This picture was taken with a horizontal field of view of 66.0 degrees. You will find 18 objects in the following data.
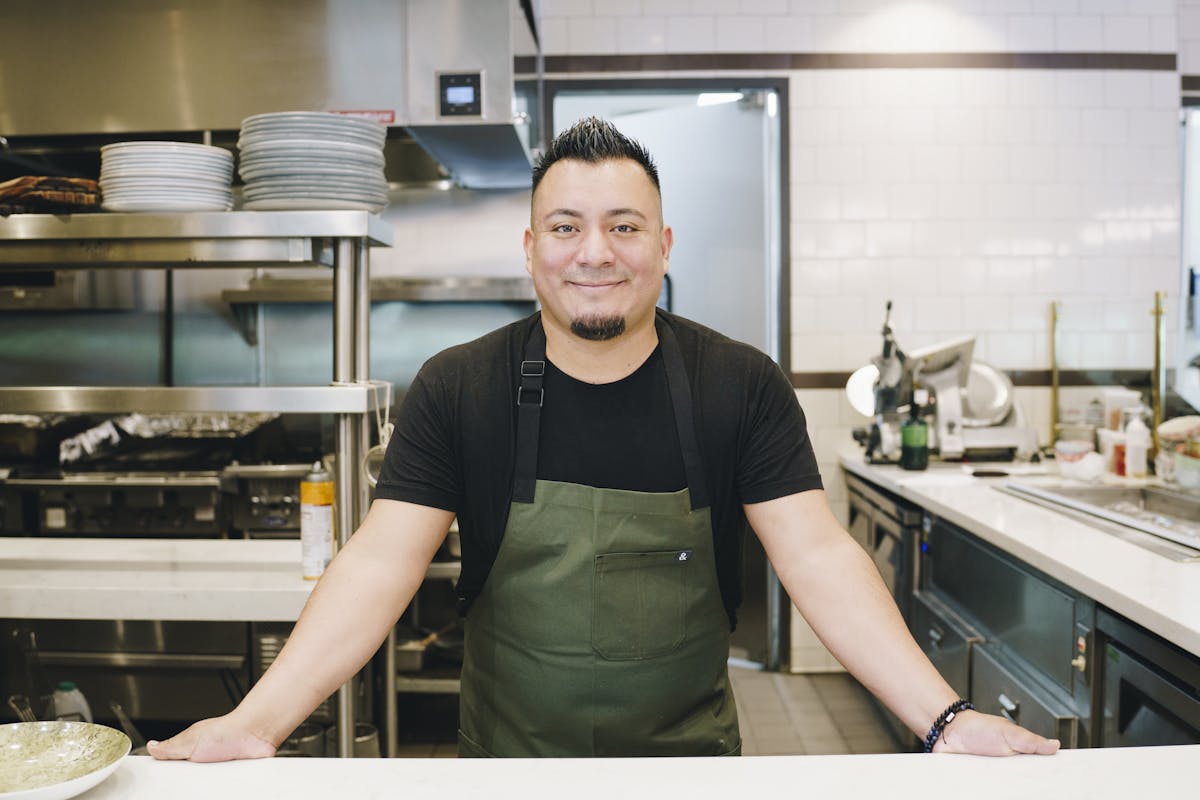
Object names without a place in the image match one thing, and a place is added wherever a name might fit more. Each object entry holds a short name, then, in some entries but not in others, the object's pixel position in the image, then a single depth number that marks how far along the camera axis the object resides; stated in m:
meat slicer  3.52
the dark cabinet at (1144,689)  1.55
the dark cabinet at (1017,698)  1.96
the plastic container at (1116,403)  3.35
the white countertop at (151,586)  1.88
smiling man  1.50
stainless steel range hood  2.98
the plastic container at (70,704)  2.45
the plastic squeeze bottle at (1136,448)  2.85
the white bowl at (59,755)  0.99
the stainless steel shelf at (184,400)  1.92
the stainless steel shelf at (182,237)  1.95
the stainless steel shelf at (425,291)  3.84
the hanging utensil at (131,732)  2.22
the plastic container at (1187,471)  2.53
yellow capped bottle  1.91
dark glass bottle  3.32
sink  2.08
